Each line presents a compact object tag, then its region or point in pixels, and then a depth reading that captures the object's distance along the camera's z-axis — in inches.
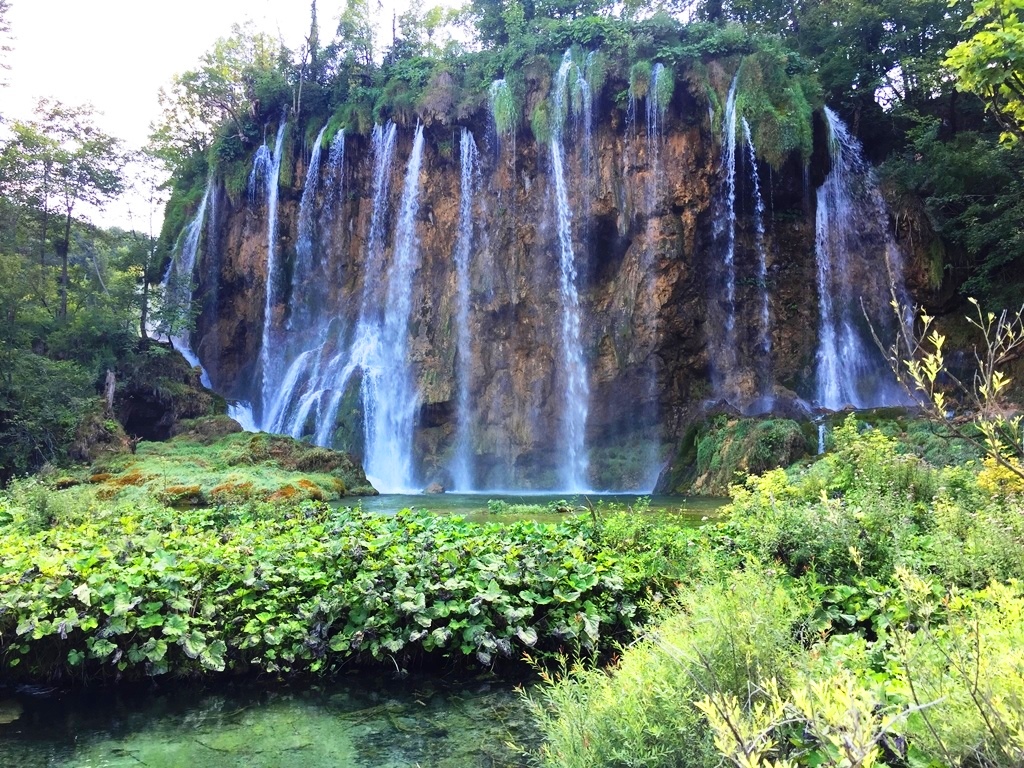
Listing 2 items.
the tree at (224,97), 1218.0
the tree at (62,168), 962.7
